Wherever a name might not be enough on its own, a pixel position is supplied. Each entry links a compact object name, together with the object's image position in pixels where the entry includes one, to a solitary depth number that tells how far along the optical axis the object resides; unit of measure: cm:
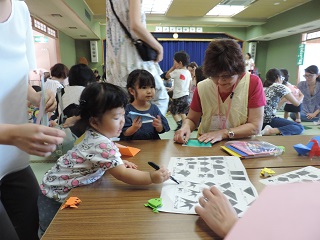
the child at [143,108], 162
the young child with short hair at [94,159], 88
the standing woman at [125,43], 142
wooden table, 62
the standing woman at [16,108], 84
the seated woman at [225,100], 139
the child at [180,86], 430
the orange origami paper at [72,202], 74
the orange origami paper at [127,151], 120
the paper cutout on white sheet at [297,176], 90
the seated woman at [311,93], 458
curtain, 1077
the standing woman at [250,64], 784
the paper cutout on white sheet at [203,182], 75
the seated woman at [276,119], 319
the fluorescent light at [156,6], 710
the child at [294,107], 444
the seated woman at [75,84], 253
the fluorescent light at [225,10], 767
